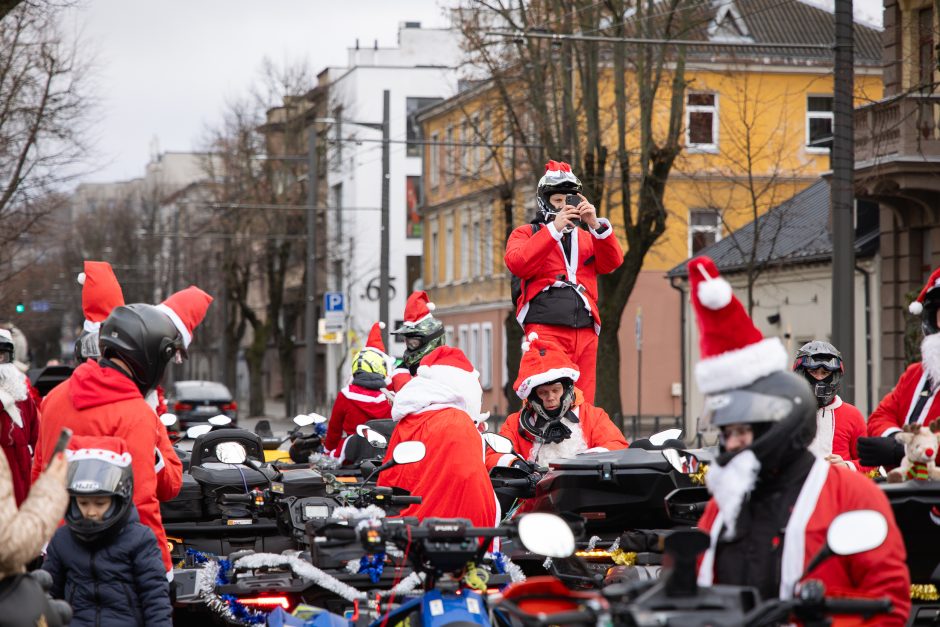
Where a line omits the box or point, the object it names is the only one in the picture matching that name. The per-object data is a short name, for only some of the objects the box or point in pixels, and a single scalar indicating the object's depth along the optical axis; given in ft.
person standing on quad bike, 40.63
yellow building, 153.69
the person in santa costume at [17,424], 34.06
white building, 248.11
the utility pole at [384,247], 121.80
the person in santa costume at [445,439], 28.71
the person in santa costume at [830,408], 36.73
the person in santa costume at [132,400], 26.40
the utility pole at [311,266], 154.81
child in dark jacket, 24.20
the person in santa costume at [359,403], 47.16
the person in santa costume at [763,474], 17.34
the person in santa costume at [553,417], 36.29
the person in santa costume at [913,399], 25.77
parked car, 149.89
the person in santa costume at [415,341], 46.24
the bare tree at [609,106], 100.27
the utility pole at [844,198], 60.80
